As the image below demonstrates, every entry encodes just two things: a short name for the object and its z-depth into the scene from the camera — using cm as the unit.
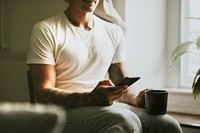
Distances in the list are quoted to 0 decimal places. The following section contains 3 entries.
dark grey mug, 108
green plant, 173
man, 100
